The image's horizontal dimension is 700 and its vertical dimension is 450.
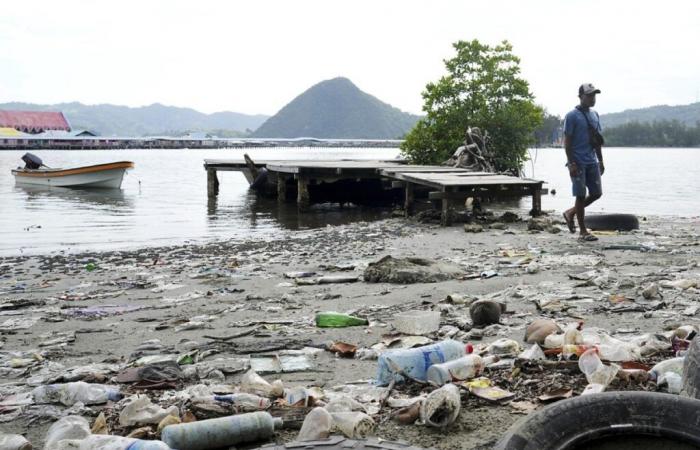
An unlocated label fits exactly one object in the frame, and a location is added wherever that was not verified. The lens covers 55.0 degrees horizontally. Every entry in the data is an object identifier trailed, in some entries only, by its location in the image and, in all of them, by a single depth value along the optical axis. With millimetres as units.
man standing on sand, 8688
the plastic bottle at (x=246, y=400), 3305
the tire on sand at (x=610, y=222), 11352
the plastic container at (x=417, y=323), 4742
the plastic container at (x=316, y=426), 2874
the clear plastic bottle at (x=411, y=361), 3570
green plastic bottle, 5133
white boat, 30656
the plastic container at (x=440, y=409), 3002
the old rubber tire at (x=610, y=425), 2283
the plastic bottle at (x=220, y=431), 2852
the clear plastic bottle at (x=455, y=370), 3508
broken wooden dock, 13977
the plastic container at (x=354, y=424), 2898
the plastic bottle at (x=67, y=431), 2967
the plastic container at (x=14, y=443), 2877
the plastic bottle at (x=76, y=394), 3559
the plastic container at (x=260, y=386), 3500
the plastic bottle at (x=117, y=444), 2699
